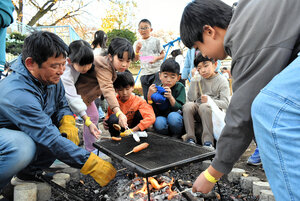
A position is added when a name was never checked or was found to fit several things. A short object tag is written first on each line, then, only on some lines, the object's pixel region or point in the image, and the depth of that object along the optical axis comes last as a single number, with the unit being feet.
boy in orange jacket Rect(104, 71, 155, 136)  11.09
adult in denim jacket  6.11
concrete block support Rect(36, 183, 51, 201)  6.93
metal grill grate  5.51
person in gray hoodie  3.21
